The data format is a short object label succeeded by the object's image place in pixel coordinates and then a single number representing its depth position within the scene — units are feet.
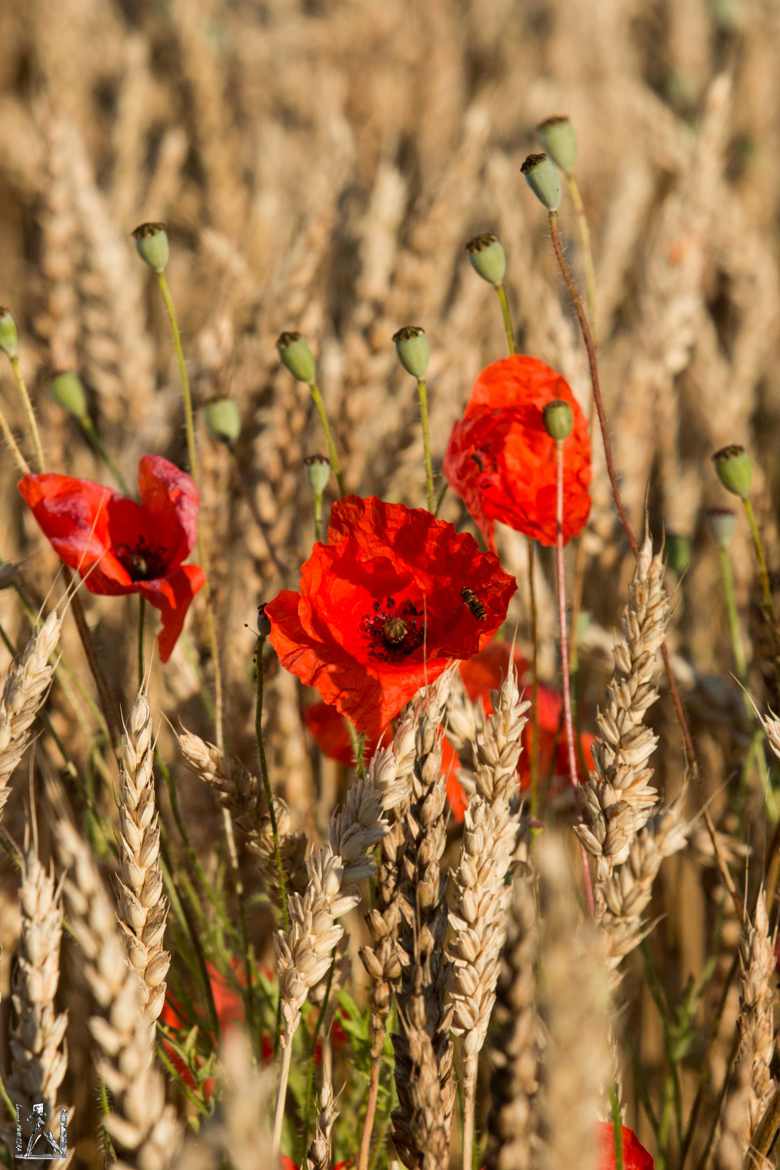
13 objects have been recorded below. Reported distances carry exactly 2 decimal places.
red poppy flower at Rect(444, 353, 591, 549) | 6.34
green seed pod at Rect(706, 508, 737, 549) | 6.57
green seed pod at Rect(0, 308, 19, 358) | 6.33
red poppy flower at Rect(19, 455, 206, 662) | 6.30
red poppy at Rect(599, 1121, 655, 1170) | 6.12
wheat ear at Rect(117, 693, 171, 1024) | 5.99
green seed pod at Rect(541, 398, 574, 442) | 6.24
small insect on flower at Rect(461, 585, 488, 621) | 6.19
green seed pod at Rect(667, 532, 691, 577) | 6.69
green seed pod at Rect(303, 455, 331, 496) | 6.37
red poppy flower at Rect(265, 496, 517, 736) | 6.16
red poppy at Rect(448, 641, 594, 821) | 6.52
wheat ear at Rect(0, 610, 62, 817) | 6.04
